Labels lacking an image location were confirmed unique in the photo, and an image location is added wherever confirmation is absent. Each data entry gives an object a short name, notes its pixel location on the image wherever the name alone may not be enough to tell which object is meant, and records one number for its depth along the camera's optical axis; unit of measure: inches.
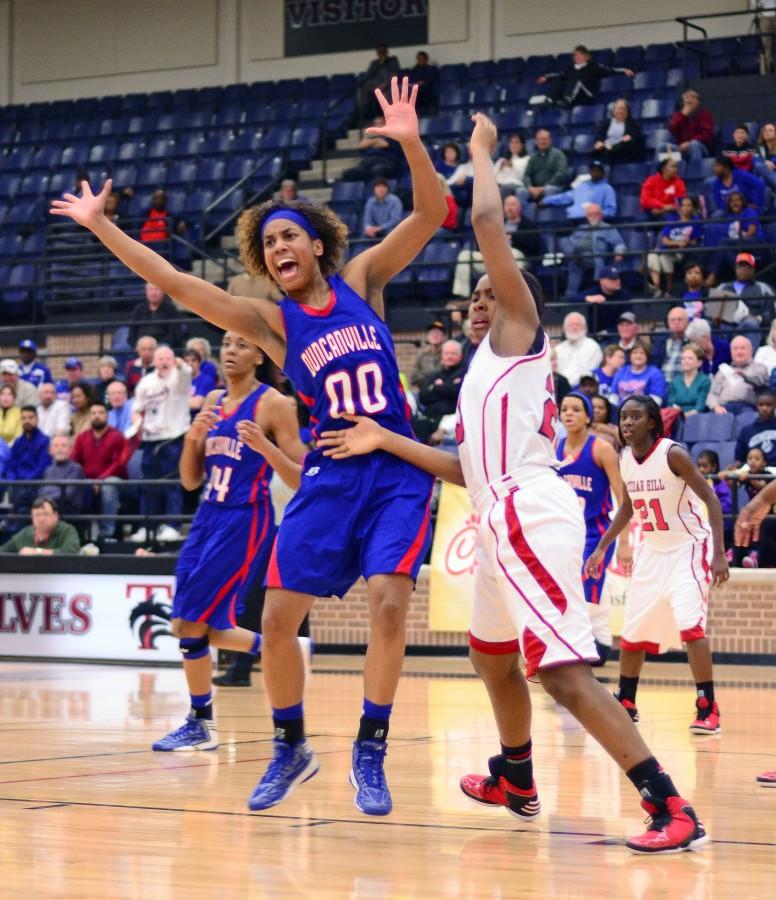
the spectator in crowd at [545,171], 684.7
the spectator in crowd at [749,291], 575.8
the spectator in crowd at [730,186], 628.1
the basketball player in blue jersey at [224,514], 284.2
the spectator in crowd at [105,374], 636.7
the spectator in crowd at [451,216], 675.4
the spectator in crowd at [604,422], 445.4
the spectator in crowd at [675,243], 621.3
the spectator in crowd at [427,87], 835.4
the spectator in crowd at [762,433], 492.7
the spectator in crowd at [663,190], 650.2
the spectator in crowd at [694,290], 579.8
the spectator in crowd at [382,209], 698.8
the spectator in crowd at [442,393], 558.9
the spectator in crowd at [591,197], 667.4
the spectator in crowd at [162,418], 573.0
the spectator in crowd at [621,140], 698.8
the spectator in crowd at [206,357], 570.6
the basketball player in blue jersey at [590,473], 385.7
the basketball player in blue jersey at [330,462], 187.2
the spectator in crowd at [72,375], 633.0
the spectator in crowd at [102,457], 575.8
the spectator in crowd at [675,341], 547.5
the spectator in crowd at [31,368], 665.0
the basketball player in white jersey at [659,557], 319.3
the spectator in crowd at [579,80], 768.9
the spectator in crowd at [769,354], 532.4
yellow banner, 511.5
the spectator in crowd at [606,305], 611.2
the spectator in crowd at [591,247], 628.3
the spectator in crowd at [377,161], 771.7
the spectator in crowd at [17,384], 642.2
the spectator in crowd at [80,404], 606.2
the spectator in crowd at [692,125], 680.4
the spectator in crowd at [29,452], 599.5
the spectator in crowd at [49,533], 533.3
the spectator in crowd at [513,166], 695.7
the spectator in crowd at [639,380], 530.0
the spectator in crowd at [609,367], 544.5
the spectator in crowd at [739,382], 522.3
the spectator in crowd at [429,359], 593.0
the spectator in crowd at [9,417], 632.4
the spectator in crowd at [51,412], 625.6
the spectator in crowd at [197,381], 557.3
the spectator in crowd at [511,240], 654.5
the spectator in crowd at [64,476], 571.2
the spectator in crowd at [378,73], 858.1
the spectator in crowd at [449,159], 719.1
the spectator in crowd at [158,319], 682.2
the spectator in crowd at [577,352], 557.3
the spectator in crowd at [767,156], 636.1
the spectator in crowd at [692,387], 532.7
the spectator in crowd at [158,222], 767.7
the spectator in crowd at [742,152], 642.2
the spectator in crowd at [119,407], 603.2
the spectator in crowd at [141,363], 626.8
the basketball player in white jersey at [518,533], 165.3
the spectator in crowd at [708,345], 545.0
